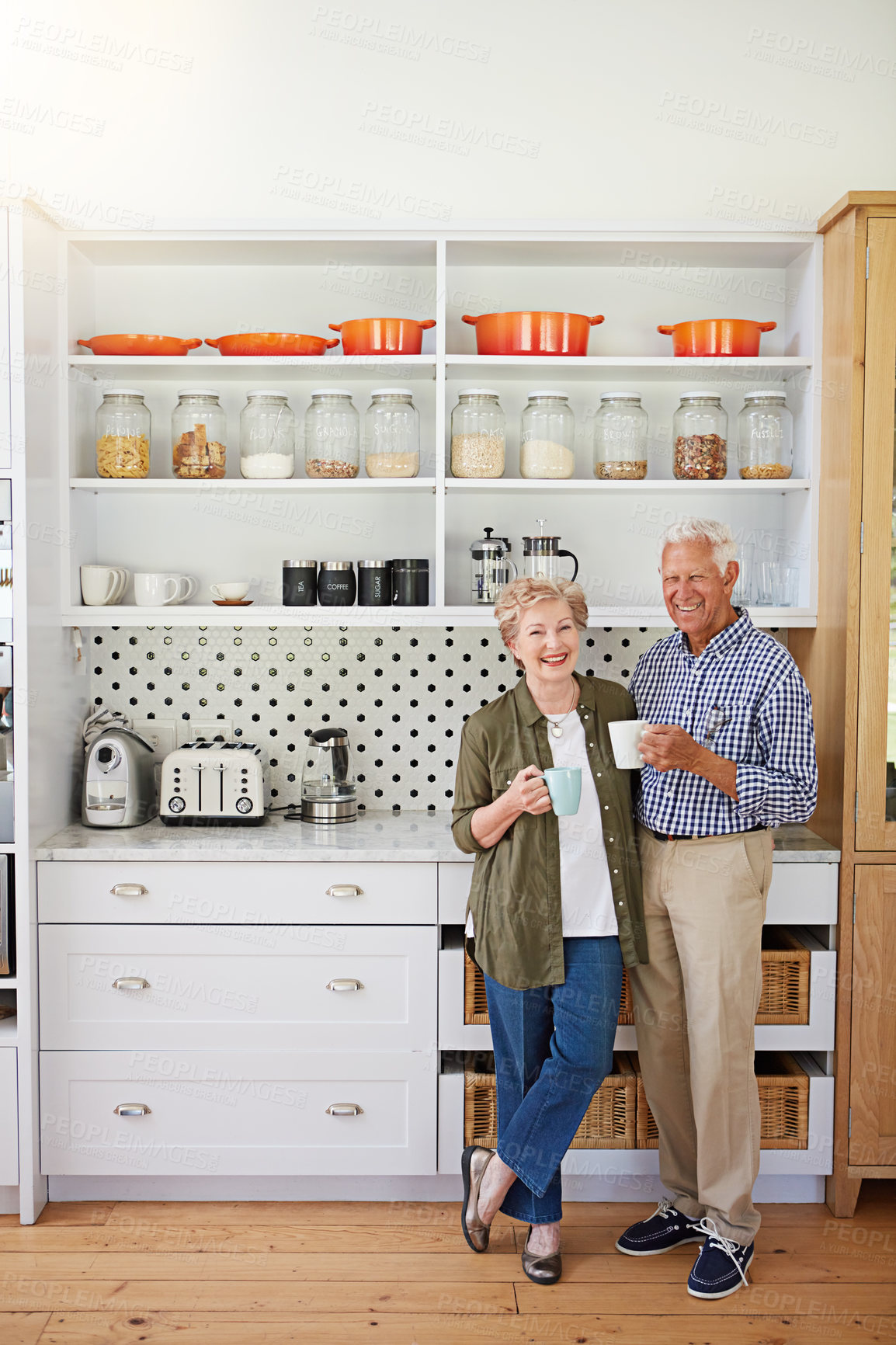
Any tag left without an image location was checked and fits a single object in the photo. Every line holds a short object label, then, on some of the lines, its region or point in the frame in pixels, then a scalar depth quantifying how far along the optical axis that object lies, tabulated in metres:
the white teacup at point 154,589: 2.78
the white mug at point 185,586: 2.83
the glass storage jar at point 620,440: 2.76
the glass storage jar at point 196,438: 2.80
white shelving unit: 2.86
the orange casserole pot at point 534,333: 2.69
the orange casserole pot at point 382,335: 2.71
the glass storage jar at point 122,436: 2.78
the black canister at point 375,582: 2.79
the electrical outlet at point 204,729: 3.04
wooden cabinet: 2.52
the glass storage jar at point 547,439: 2.75
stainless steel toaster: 2.81
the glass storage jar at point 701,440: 2.77
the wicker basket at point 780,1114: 2.56
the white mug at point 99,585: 2.78
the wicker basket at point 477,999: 2.54
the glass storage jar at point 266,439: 2.77
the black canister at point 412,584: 2.78
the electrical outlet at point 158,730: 3.04
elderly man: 2.24
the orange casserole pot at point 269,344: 2.74
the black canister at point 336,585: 2.78
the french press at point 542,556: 2.74
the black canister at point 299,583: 2.78
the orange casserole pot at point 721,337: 2.72
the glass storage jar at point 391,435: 2.76
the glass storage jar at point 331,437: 2.78
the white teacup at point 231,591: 2.79
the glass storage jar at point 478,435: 2.75
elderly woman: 2.21
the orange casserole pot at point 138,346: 2.74
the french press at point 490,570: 2.79
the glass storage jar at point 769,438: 2.79
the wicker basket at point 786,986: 2.55
